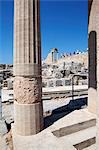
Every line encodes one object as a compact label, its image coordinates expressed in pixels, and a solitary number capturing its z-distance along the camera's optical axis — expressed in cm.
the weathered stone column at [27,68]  336
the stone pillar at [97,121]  200
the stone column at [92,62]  438
